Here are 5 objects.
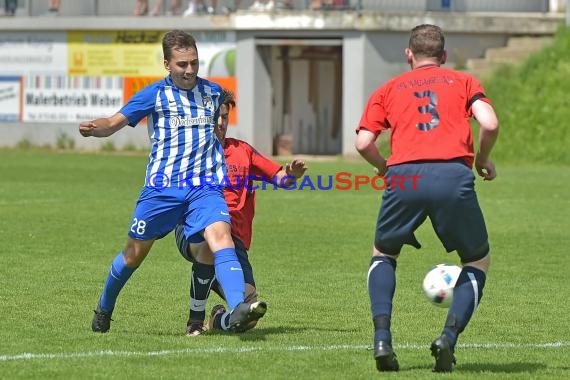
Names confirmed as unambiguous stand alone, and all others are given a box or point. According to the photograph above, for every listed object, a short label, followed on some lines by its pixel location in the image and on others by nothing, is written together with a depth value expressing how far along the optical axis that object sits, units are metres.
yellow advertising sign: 66.87
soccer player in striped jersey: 17.17
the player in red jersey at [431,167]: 14.70
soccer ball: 16.27
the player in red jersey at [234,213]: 18.02
